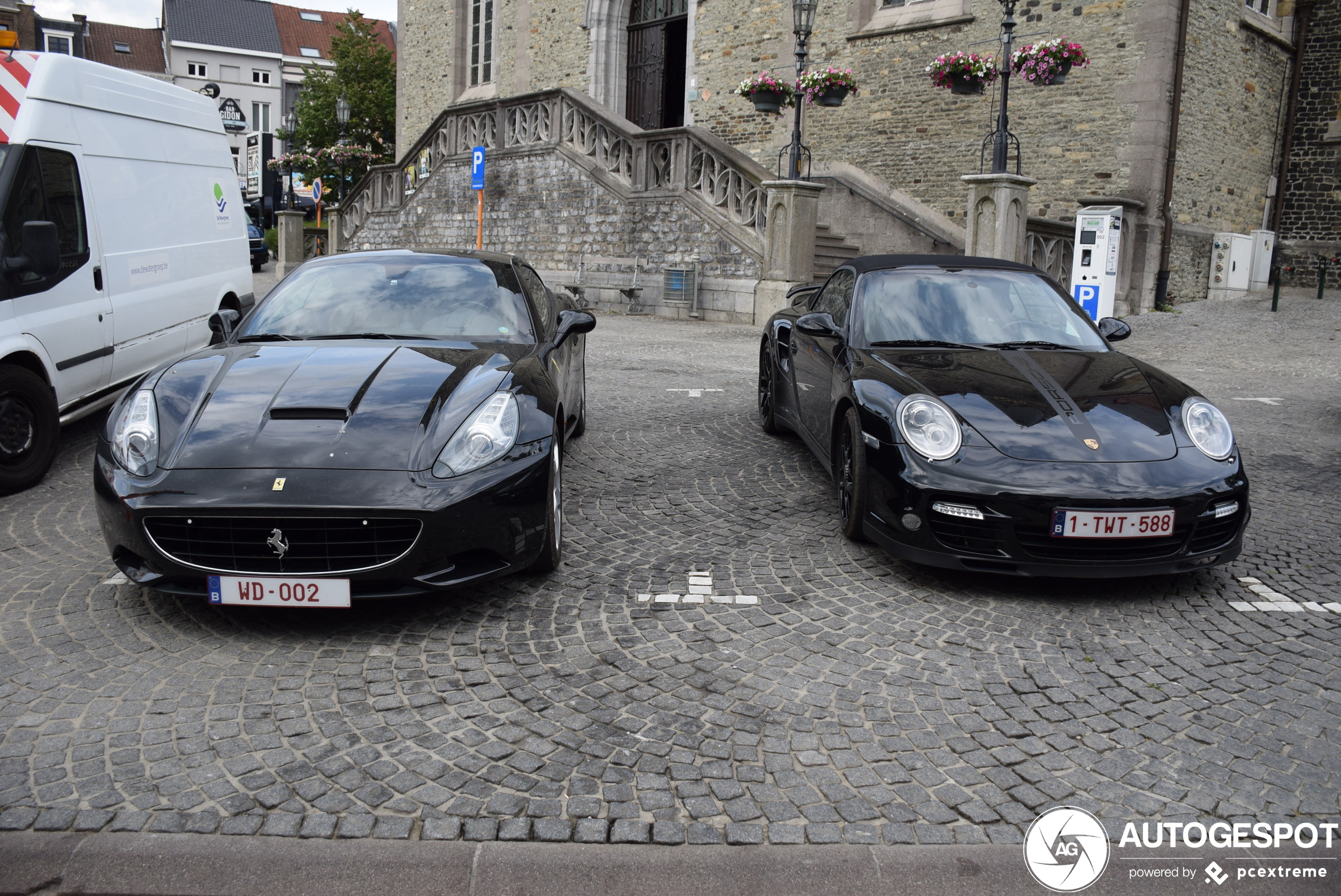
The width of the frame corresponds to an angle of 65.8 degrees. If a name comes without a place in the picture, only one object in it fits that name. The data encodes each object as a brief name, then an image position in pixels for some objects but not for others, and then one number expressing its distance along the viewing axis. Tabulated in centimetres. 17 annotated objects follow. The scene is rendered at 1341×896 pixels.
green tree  4525
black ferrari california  381
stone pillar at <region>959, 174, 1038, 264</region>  1444
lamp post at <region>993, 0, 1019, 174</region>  1346
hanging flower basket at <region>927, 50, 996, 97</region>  1602
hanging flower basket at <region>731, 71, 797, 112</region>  1812
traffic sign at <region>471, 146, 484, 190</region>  2061
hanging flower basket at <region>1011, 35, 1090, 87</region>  1505
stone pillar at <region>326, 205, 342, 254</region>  2892
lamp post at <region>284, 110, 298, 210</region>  4762
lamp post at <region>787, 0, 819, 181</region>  1622
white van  596
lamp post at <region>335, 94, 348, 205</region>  3369
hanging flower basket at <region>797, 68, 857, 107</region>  1788
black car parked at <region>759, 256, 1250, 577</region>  434
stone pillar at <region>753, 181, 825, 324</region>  1617
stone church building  1705
